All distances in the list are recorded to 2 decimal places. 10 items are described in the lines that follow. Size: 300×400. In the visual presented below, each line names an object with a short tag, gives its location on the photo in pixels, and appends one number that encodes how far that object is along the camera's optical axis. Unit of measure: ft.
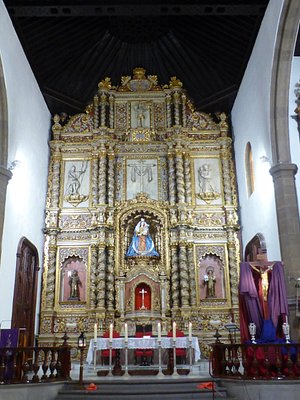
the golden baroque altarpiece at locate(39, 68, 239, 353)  51.49
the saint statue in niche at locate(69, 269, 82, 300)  52.39
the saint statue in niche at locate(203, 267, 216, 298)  52.26
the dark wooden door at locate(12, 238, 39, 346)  44.60
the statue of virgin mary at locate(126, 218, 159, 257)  53.21
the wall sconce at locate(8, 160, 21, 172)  42.00
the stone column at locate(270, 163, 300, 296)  37.32
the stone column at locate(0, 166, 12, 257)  39.70
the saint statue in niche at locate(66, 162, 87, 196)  56.90
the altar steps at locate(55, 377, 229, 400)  29.25
